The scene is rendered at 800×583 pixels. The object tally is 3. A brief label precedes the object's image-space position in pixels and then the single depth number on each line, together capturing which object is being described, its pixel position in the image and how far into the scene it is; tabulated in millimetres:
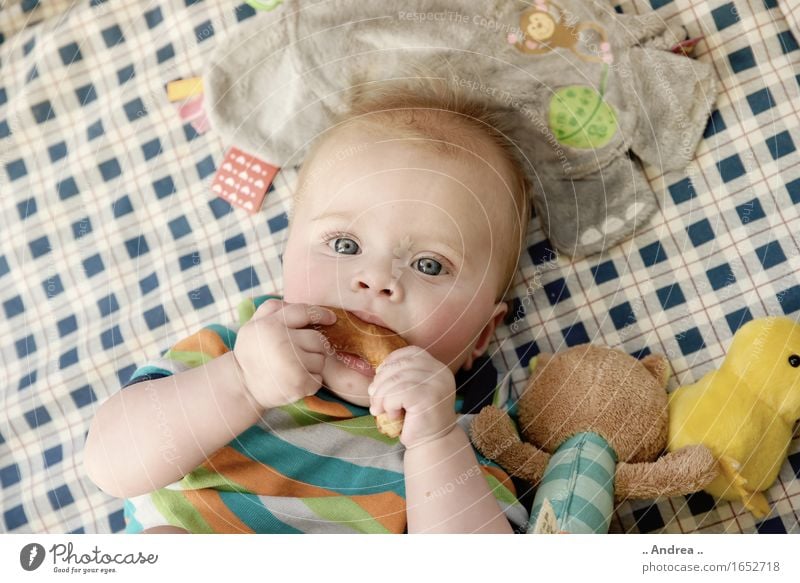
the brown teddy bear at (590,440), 655
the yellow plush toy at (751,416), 661
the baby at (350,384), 626
